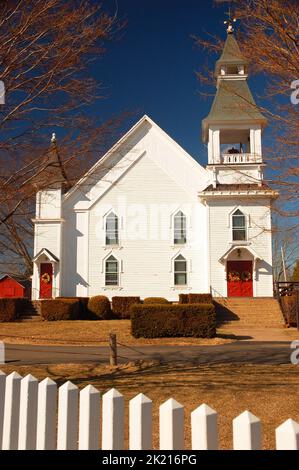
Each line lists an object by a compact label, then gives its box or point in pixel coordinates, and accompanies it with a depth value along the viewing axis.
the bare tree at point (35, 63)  7.21
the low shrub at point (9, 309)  26.22
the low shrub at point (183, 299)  26.79
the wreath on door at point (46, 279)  30.25
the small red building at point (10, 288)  37.72
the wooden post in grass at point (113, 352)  12.10
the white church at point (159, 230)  29.33
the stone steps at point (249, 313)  24.88
